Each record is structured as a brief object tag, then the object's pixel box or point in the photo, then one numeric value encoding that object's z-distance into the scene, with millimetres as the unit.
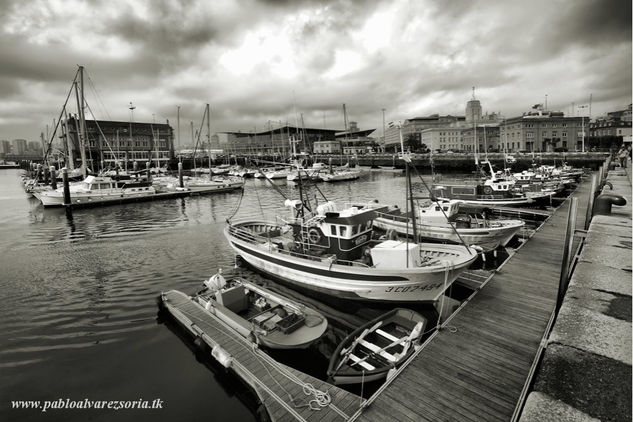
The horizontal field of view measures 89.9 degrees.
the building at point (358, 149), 182500
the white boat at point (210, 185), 59844
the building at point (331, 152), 196362
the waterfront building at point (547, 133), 121500
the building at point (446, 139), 163625
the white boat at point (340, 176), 78100
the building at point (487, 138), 150275
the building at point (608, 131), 127438
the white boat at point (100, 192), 45219
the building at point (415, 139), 181000
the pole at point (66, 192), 42094
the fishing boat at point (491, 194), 34000
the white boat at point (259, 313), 11073
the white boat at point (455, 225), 22031
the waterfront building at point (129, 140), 133250
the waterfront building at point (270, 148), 187300
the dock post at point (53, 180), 54488
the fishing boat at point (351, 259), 13469
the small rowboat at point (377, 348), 9141
